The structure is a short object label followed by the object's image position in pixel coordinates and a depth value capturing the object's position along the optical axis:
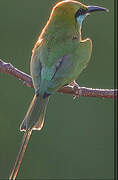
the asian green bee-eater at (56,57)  6.64
